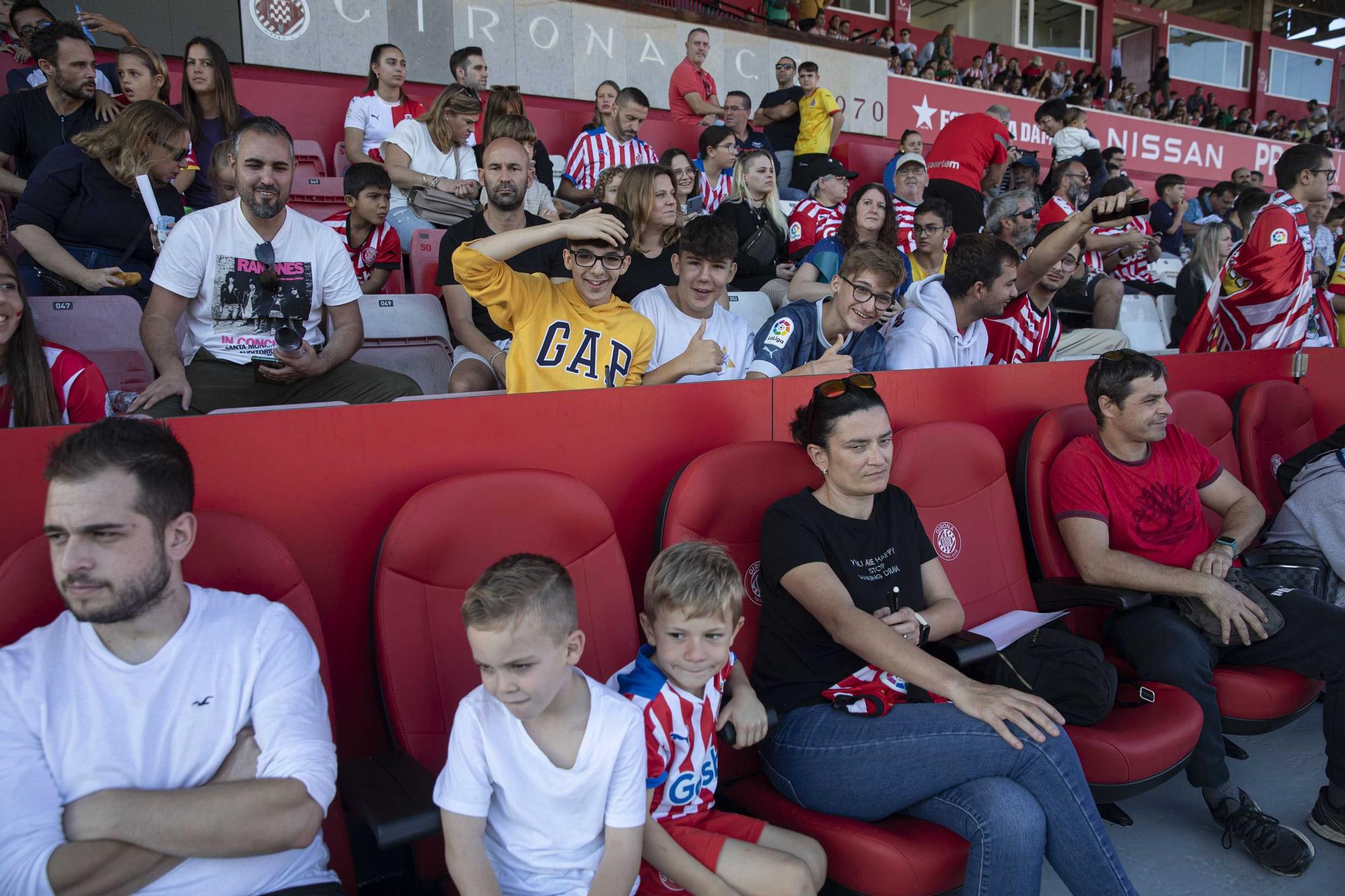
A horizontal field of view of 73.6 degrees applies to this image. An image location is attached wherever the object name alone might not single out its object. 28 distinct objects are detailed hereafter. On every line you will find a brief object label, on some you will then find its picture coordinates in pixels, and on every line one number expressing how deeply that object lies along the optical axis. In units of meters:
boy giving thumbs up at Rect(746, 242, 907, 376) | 2.82
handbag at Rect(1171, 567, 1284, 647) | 2.37
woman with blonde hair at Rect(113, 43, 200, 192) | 3.99
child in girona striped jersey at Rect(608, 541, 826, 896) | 1.58
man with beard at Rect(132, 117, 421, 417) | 2.57
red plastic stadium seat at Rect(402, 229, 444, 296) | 4.29
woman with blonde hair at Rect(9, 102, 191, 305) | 3.02
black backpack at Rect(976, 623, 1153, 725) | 1.97
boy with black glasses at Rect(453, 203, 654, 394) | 2.52
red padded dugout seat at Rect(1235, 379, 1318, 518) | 3.36
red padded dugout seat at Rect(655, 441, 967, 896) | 1.61
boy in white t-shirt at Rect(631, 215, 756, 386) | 2.83
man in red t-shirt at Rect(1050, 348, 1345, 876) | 2.24
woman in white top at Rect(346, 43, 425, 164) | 5.24
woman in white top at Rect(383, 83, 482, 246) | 4.53
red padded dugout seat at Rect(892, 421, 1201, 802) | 2.42
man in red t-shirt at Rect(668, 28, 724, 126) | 7.04
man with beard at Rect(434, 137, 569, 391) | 3.18
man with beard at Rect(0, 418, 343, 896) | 1.23
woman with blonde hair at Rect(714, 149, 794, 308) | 4.89
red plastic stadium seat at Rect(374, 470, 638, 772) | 1.67
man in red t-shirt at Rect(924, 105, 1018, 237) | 5.96
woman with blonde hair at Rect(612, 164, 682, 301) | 3.49
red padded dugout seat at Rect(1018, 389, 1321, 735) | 2.29
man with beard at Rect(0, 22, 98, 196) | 3.68
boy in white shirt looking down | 1.36
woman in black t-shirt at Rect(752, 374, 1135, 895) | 1.70
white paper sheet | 2.24
